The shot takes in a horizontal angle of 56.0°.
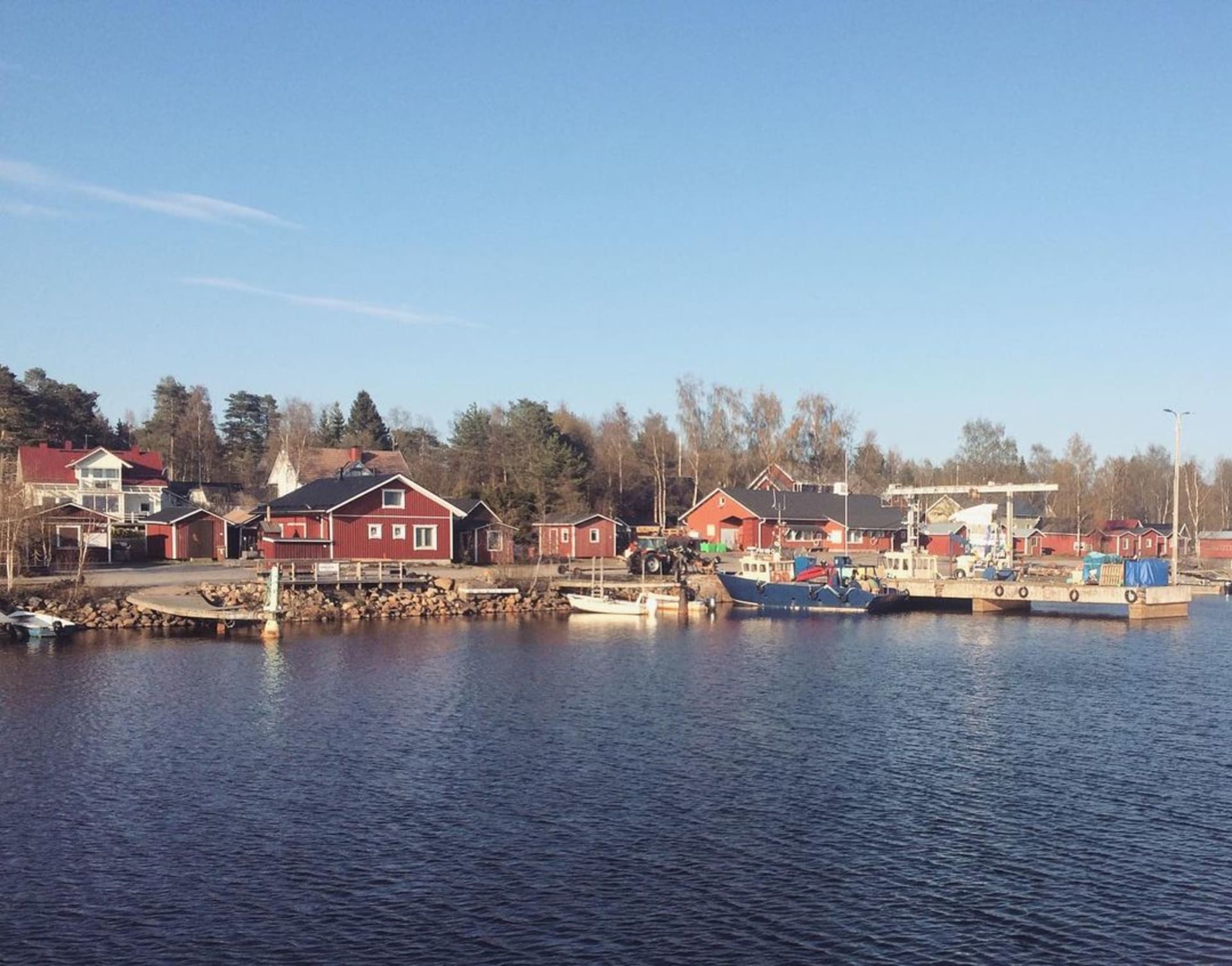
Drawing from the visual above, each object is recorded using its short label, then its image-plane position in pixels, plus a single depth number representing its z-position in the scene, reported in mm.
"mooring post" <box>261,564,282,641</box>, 44938
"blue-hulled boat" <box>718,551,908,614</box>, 57531
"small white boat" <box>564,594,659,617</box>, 54406
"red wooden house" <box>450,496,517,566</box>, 64375
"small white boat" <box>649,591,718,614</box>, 57250
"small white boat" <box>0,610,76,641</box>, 43750
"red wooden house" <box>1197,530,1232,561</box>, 98312
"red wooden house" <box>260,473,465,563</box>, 58719
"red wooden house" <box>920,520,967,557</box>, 81438
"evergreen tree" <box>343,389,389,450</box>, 110812
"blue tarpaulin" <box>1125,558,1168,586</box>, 57562
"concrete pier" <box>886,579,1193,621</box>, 55375
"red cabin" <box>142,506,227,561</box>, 63469
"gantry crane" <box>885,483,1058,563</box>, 63469
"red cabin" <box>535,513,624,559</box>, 69125
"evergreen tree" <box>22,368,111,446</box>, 93562
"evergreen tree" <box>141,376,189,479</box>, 114125
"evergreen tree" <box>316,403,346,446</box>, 112000
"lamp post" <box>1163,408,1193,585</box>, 59325
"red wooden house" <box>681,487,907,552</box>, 79438
